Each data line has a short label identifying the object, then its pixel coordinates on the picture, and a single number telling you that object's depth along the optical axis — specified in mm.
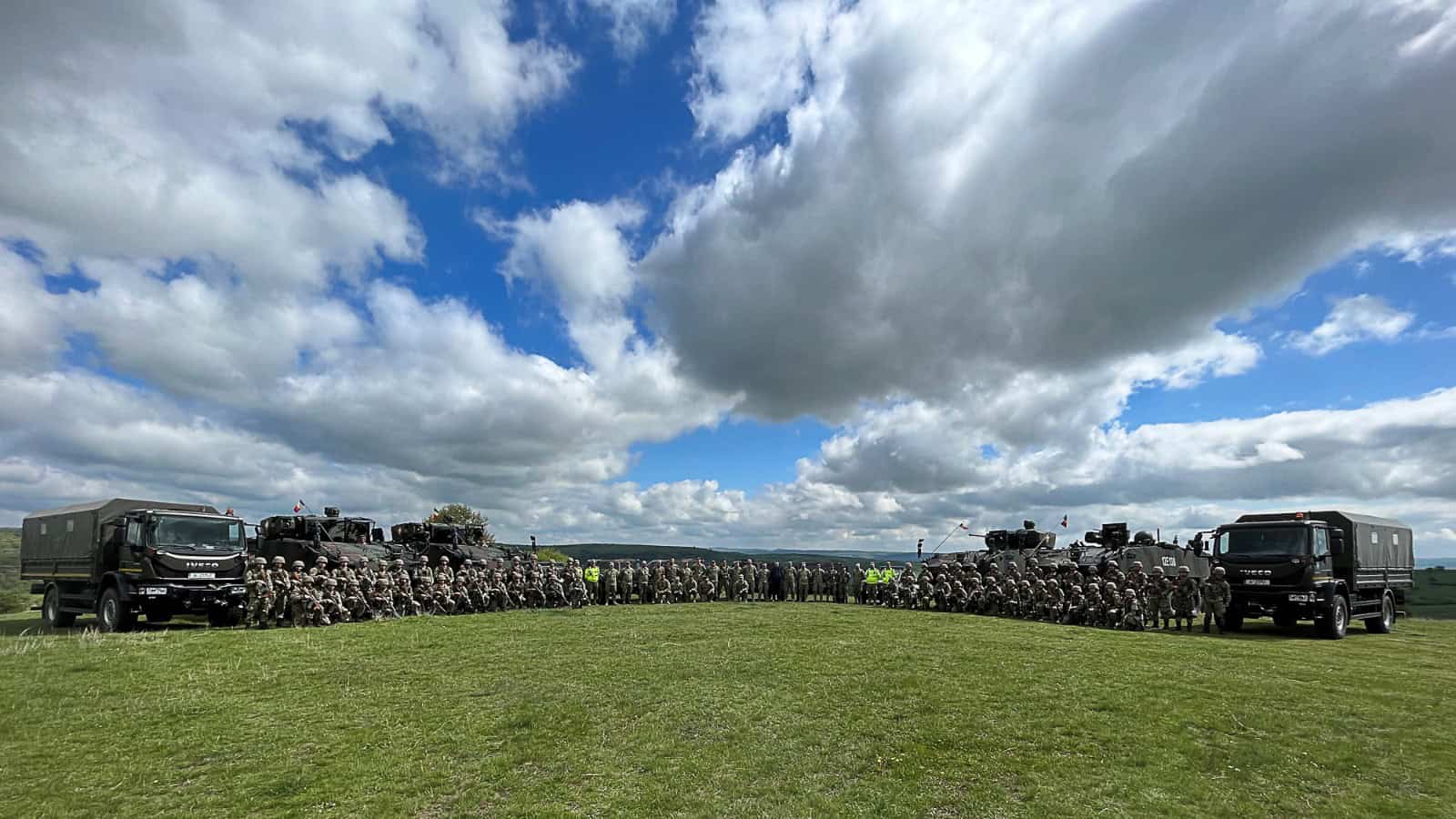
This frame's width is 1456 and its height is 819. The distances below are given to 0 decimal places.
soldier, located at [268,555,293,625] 18391
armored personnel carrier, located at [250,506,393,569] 23188
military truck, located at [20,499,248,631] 17438
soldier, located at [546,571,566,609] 25062
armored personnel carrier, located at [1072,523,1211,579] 23812
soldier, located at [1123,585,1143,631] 19297
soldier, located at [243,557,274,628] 18094
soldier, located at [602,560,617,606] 26703
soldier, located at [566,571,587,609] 25594
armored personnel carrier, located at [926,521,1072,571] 25453
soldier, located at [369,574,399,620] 20562
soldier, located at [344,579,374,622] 20016
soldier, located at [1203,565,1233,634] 18250
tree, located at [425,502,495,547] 50000
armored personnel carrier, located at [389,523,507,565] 26172
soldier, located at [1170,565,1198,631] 19406
